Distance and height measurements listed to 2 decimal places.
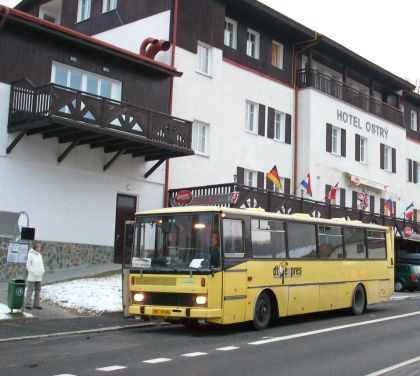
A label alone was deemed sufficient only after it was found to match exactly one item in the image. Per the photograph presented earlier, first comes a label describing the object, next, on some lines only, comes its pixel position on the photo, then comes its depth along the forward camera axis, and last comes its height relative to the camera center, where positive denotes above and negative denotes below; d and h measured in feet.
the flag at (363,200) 107.65 +13.58
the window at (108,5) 90.04 +38.45
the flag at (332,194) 102.86 +13.63
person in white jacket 49.70 -0.91
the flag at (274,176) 78.69 +12.42
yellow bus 40.09 +0.45
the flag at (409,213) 127.90 +13.68
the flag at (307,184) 91.66 +13.53
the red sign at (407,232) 112.84 +8.55
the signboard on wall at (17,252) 47.16 +1.04
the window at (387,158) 126.62 +24.57
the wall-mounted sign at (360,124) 111.45 +28.90
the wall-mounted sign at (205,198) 72.28 +8.74
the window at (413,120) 144.66 +36.92
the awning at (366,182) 113.29 +18.03
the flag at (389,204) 115.65 +13.81
